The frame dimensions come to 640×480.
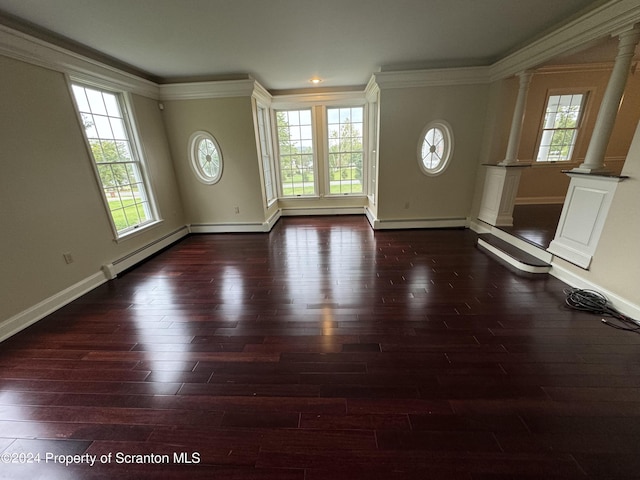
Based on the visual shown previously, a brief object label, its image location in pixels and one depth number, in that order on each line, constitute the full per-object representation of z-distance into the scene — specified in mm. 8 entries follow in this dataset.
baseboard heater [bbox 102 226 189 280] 3333
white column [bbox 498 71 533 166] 3540
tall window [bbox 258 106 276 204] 5094
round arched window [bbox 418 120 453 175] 4426
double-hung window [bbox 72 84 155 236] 3273
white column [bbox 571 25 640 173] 2303
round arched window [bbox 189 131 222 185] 4652
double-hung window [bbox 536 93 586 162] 4723
